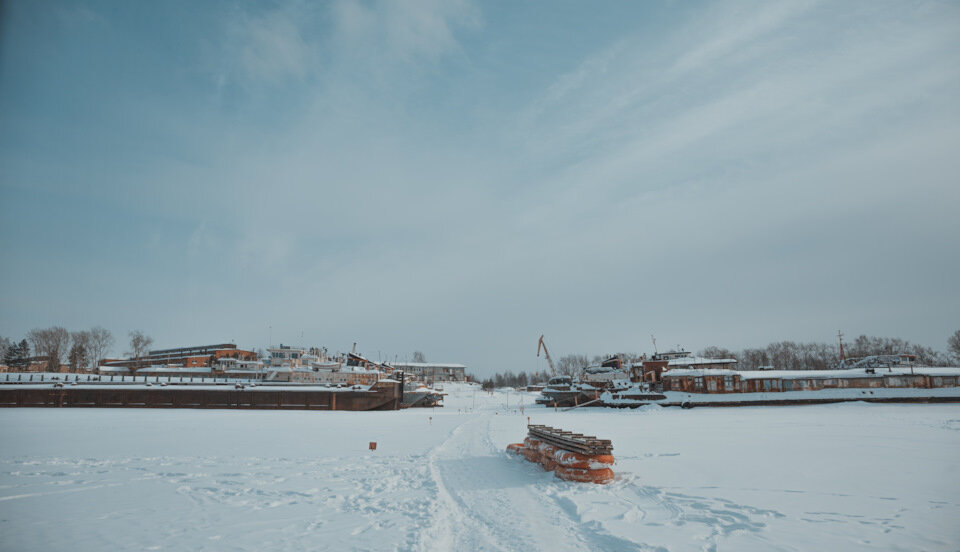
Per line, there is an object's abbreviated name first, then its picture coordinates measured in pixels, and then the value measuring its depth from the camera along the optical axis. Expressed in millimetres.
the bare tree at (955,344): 97312
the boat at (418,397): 67062
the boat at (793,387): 54969
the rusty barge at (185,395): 50531
